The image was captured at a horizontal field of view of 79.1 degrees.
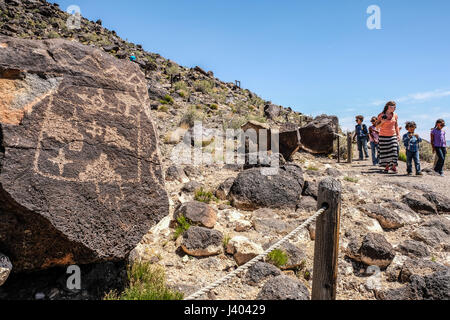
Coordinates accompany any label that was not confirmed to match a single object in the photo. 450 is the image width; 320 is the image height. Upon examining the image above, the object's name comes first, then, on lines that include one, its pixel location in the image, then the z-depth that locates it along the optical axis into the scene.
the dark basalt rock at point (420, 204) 5.77
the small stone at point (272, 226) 4.88
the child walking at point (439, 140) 8.49
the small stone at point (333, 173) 7.98
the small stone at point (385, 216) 5.18
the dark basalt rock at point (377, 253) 4.12
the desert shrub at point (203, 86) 22.56
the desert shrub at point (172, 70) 26.50
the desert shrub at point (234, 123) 12.36
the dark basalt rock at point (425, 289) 3.09
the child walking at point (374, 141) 10.87
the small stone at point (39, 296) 2.74
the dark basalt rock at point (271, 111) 21.46
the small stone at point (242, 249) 4.00
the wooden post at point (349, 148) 11.34
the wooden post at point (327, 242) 2.44
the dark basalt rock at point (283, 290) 3.06
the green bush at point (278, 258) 3.95
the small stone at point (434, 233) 4.71
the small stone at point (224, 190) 6.13
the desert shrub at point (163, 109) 13.21
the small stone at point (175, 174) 6.66
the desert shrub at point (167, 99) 15.63
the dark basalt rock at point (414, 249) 4.37
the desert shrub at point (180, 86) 20.11
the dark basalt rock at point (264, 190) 5.73
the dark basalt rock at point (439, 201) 5.99
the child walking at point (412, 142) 8.54
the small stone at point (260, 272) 3.65
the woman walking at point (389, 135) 8.16
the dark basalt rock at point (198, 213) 4.69
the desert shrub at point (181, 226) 4.45
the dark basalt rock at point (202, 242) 4.08
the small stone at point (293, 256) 4.02
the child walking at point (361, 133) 11.66
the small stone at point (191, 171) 7.22
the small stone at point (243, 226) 4.90
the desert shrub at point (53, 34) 21.94
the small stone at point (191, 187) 6.14
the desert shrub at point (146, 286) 2.90
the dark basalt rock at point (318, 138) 11.88
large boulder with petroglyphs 2.41
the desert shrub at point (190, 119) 11.59
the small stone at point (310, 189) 6.24
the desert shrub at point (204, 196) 5.82
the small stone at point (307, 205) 5.71
